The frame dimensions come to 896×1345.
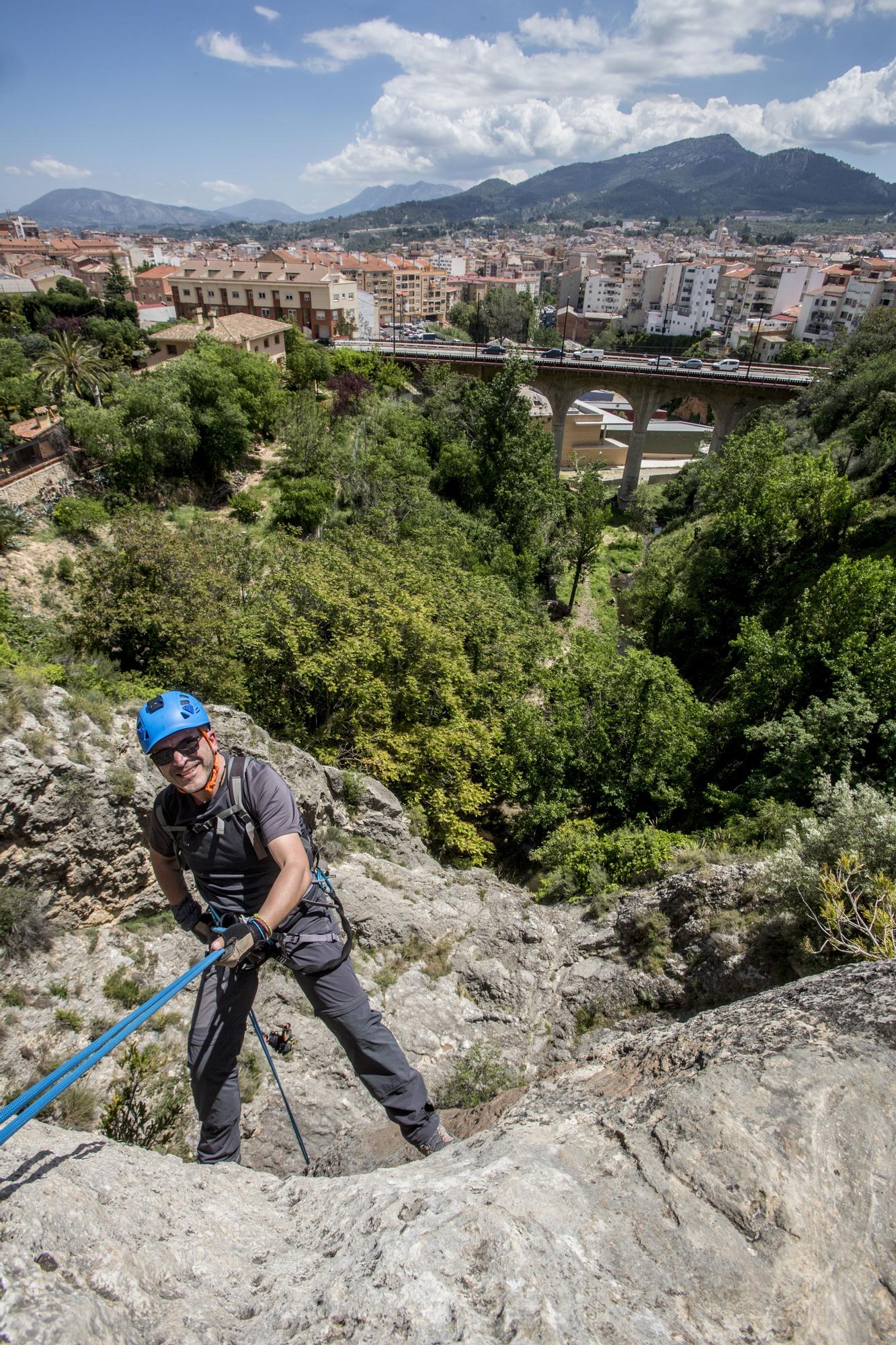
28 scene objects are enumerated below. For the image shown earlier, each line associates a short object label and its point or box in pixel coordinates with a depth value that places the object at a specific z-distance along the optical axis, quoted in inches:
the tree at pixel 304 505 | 1288.1
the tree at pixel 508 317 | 5044.3
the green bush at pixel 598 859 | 451.0
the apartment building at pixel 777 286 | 5191.9
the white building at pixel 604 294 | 6737.2
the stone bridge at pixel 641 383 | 2368.4
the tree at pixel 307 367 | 2073.1
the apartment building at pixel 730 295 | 5723.4
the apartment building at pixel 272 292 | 2834.6
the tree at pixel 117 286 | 3772.1
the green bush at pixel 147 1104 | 202.1
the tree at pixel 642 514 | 2235.5
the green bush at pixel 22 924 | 260.1
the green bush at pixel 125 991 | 272.8
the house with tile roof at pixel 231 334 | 2023.9
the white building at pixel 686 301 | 6003.9
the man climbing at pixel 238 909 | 168.1
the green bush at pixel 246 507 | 1357.0
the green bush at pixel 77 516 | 1011.9
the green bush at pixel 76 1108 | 203.9
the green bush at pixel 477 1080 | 274.2
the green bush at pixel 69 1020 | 251.1
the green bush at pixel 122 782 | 313.9
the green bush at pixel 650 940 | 334.0
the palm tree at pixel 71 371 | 1434.5
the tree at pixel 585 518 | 1510.8
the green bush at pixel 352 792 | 459.5
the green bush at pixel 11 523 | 886.1
